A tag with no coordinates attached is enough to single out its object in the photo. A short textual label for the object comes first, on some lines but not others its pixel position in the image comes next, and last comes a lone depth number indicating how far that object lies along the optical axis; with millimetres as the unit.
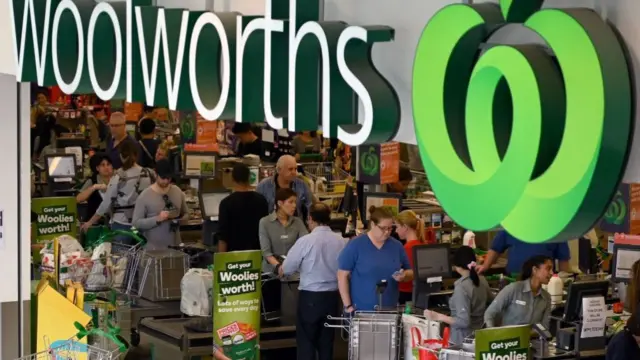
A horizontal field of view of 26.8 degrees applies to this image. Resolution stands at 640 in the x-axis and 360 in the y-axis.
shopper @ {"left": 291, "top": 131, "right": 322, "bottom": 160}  16781
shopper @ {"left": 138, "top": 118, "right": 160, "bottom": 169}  16438
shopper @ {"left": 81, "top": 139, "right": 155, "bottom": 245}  12258
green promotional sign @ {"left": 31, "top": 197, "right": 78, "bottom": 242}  10914
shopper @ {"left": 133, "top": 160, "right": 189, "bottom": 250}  11633
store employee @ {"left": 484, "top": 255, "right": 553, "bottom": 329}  9273
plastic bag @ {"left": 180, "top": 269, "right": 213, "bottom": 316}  9578
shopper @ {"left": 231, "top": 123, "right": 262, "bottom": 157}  16562
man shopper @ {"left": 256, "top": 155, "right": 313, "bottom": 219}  11734
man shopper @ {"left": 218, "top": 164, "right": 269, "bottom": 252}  11008
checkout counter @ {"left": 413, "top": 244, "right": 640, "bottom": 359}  9258
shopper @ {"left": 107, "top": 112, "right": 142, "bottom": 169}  14070
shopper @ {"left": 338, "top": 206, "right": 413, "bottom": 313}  9523
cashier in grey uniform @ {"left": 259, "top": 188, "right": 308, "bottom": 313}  10375
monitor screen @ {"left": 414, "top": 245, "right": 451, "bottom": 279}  10375
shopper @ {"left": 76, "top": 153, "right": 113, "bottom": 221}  13344
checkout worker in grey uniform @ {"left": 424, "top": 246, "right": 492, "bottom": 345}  9258
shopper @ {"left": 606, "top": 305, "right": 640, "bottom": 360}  7887
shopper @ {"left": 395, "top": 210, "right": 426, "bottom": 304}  10945
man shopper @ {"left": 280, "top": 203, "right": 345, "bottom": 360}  9742
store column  9391
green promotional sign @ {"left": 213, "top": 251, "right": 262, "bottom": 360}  9133
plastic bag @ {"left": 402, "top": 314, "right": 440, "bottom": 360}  8812
